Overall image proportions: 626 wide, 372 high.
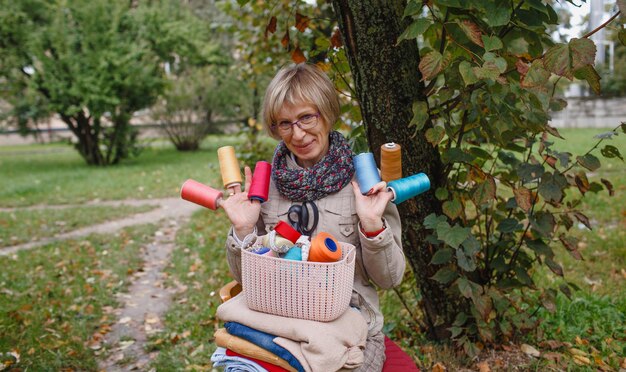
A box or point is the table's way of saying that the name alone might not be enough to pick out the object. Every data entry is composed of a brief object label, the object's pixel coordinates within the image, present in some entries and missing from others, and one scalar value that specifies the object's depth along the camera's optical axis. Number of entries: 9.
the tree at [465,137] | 2.32
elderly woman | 2.10
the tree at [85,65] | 13.67
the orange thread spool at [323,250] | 1.80
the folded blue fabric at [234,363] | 1.89
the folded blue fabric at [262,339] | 1.80
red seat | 2.15
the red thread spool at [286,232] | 1.92
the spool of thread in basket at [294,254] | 1.84
